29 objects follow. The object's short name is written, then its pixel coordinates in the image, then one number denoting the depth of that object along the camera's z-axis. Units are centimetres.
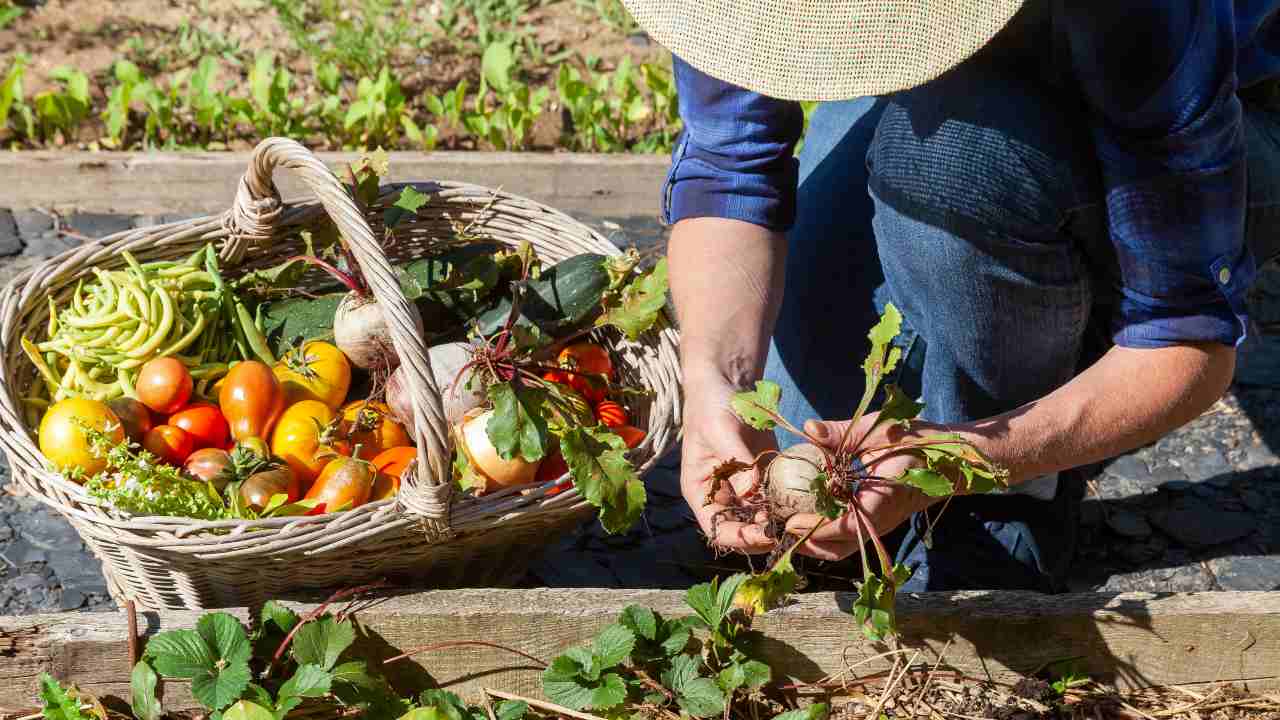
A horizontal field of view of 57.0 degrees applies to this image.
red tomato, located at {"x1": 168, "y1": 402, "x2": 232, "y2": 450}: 216
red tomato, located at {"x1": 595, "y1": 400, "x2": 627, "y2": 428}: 225
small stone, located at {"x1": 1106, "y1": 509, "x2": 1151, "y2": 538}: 251
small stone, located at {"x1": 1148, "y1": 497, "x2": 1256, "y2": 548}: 249
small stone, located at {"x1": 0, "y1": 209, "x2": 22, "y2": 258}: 317
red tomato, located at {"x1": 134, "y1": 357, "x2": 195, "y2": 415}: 216
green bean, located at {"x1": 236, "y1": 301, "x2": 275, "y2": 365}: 237
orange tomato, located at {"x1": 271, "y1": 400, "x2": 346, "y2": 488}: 213
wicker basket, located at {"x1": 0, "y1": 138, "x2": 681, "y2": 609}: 174
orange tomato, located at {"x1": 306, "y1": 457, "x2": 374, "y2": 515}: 194
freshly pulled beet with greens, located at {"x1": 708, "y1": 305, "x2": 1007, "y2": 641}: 151
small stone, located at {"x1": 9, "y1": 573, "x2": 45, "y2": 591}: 228
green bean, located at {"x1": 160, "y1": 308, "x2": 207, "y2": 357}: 229
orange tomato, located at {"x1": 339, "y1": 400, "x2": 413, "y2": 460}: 217
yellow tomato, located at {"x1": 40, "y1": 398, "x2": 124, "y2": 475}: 195
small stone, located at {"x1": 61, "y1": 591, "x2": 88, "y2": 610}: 225
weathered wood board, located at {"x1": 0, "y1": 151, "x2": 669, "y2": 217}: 337
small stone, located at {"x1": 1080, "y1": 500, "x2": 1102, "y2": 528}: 253
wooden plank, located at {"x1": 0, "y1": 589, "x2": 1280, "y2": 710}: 182
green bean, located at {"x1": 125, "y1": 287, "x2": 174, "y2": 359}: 225
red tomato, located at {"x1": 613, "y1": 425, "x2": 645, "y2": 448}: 214
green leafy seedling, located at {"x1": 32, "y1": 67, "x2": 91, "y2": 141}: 347
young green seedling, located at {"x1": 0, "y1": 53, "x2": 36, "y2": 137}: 342
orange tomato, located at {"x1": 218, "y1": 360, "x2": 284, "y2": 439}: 215
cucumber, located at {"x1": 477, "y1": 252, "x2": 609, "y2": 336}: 230
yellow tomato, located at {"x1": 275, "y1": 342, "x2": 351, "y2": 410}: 228
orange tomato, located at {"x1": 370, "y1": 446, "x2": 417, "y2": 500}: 201
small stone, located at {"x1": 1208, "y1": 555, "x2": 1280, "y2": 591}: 236
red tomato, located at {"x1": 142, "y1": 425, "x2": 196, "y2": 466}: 210
